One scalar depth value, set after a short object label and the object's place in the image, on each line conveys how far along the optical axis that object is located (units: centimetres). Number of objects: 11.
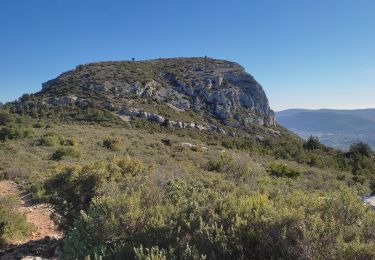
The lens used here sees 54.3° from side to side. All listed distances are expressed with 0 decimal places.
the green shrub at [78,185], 776
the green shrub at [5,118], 3217
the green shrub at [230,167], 1332
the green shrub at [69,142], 2351
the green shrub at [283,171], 2130
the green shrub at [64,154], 1861
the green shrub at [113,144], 2373
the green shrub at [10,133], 2482
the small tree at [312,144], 4247
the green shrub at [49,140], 2323
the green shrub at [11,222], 777
